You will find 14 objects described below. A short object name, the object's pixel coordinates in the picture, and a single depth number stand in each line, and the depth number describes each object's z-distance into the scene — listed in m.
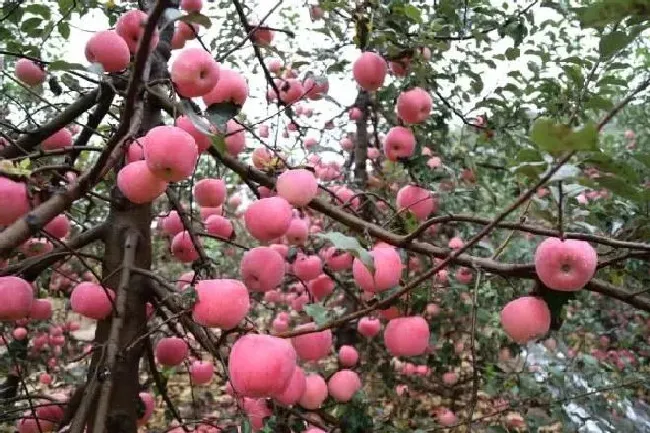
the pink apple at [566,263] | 0.94
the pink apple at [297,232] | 1.49
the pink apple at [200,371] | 1.83
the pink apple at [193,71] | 1.00
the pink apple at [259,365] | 0.89
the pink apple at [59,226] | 1.48
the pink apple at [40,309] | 1.69
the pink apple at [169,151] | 0.90
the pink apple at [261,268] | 1.15
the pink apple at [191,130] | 1.15
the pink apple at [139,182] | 0.99
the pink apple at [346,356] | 2.06
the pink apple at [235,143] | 1.31
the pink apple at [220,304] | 0.92
